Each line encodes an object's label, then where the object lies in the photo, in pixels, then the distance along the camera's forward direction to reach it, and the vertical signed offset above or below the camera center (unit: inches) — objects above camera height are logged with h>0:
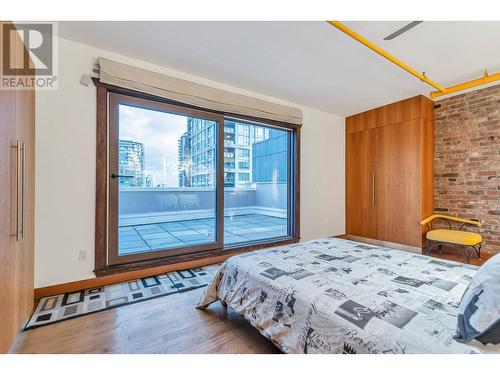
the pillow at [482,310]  33.4 -18.9
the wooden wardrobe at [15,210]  51.2 -5.3
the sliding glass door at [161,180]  103.0 +4.1
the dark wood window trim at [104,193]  95.9 -1.9
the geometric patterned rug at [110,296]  74.2 -40.8
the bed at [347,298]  37.6 -23.1
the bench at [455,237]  121.5 -27.2
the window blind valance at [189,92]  97.0 +48.7
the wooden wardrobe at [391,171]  146.8 +12.3
